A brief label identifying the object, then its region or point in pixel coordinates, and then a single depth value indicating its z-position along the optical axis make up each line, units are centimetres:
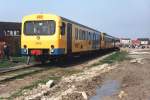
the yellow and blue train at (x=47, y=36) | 1353
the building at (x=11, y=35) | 1950
